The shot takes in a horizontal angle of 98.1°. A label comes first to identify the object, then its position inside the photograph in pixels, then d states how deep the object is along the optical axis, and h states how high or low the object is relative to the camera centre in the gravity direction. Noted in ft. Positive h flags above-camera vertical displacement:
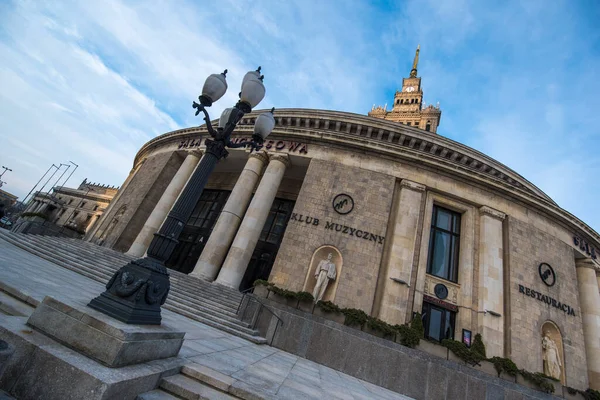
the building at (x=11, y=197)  218.50 +14.62
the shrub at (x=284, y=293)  36.35 +2.24
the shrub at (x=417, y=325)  37.27 +4.07
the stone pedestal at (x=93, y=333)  8.04 -2.50
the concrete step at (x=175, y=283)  29.14 -2.56
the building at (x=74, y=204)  157.79 +18.20
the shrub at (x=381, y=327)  33.96 +2.04
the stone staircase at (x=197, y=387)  9.19 -3.48
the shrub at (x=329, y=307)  35.73 +2.30
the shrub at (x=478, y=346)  37.32 +4.02
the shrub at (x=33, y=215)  88.37 +2.99
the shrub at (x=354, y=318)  34.76 +2.09
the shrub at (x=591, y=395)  39.58 +3.06
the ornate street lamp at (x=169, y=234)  10.00 +1.60
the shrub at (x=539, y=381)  34.53 +2.14
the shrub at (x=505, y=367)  34.45 +2.43
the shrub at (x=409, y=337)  33.42 +2.02
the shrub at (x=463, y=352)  33.45 +2.41
